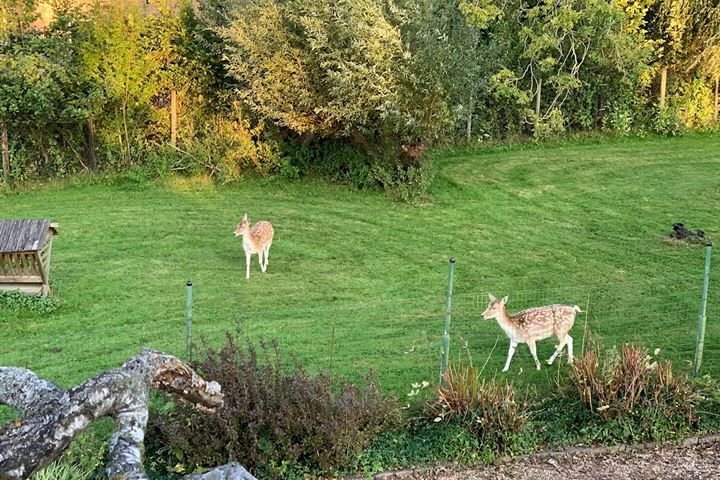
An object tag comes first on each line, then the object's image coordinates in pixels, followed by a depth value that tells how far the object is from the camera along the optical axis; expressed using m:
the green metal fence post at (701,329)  8.43
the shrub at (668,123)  22.81
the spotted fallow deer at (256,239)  12.53
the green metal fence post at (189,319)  7.79
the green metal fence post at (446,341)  7.92
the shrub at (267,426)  6.70
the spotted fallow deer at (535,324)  8.66
